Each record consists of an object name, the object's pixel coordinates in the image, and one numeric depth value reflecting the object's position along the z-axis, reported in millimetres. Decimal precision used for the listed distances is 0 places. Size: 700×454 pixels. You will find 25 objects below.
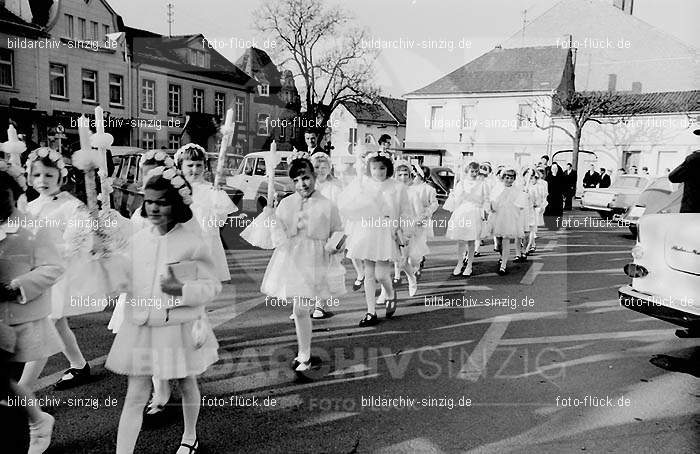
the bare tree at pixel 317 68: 25438
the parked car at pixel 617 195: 20719
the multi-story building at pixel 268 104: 42906
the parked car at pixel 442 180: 24547
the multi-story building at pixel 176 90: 28781
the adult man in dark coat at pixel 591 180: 26044
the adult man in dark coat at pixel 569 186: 23542
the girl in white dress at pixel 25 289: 3246
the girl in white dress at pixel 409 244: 8355
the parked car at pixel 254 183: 14305
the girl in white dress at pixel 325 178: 8516
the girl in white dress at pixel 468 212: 9703
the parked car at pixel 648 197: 14114
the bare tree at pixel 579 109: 33344
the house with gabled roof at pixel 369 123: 55406
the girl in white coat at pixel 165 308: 3201
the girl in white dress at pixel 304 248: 5047
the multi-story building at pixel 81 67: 24125
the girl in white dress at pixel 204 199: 5895
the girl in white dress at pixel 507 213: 10352
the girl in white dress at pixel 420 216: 8906
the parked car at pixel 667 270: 5203
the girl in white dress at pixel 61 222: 4289
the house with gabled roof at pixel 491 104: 39719
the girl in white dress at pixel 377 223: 6699
